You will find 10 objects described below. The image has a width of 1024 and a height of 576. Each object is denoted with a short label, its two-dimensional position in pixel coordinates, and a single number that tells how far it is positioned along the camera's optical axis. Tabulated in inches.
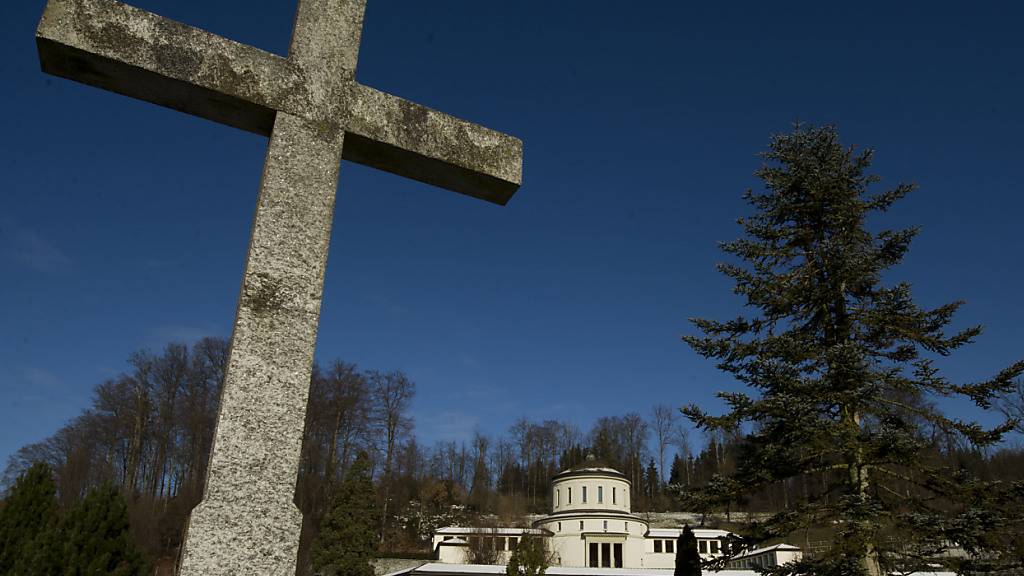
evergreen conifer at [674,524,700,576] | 806.5
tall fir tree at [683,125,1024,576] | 559.8
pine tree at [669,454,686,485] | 3189.0
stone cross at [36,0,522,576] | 99.6
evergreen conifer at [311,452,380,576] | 1338.6
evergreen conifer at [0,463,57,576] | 530.9
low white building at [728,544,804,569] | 1553.9
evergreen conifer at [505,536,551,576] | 903.7
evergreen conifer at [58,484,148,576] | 490.6
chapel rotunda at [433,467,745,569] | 1982.0
